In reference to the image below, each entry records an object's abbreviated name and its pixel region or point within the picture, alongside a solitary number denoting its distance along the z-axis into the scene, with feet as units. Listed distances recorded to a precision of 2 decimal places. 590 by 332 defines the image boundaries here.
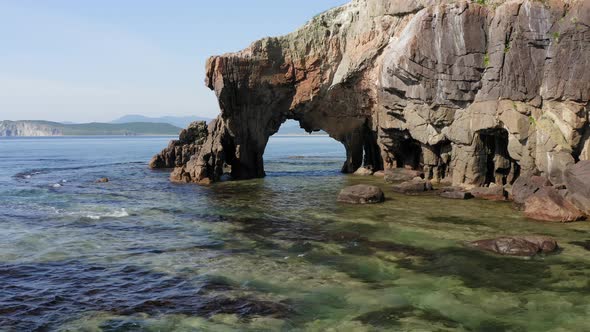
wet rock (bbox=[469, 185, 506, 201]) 118.73
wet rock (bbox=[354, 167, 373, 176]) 187.83
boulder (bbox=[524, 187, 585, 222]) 92.06
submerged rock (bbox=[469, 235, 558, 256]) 69.97
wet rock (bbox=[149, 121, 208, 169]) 230.27
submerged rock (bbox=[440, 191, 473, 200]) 120.26
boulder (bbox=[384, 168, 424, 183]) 161.17
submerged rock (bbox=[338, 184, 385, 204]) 117.08
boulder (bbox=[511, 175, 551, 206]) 107.14
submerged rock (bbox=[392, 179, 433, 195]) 132.46
